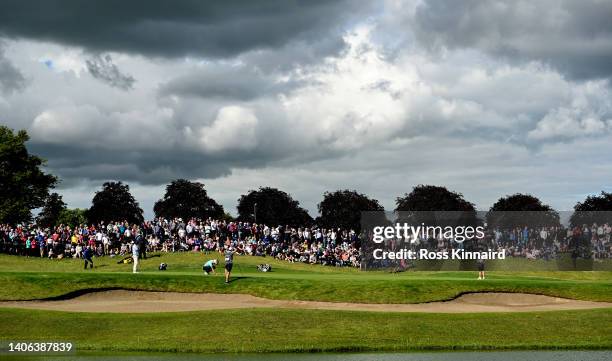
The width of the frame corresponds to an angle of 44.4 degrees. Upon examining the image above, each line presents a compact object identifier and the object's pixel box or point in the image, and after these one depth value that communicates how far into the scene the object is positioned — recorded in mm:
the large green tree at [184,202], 177125
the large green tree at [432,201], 141125
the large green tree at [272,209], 167875
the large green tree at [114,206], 168000
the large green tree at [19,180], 104500
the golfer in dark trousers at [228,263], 50250
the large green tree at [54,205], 126219
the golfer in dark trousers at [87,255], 62559
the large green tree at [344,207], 155750
